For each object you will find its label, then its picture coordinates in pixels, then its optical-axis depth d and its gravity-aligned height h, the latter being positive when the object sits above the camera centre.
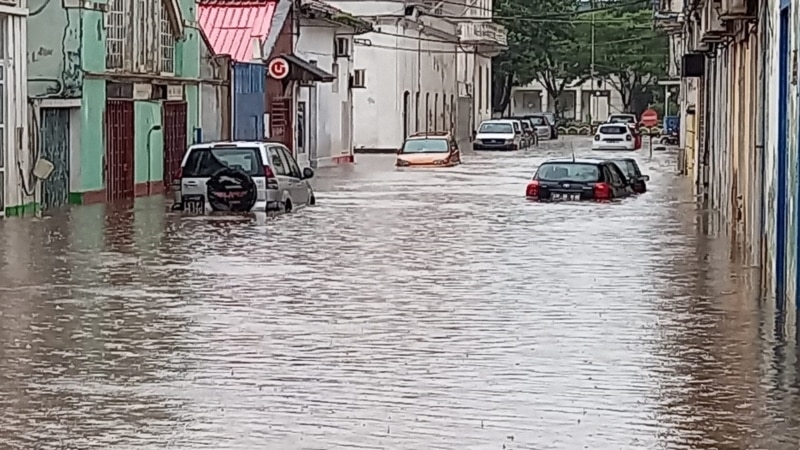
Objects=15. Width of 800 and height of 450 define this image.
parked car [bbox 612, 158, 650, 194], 39.19 -1.82
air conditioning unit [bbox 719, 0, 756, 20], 20.66 +1.16
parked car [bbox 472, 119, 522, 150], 73.81 -1.60
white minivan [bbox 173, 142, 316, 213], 29.84 -1.42
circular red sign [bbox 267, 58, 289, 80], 48.25 +0.96
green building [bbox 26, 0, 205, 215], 32.06 +0.18
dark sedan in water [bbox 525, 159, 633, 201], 35.31 -1.78
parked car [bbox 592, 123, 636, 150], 71.88 -1.67
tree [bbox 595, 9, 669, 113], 107.00 +3.44
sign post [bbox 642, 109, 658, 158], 92.87 -1.06
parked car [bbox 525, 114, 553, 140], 92.25 -1.43
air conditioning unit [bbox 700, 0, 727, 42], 25.81 +1.26
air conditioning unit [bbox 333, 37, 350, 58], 59.81 +1.97
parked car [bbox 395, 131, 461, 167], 55.69 -1.76
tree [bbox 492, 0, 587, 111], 104.25 +3.65
